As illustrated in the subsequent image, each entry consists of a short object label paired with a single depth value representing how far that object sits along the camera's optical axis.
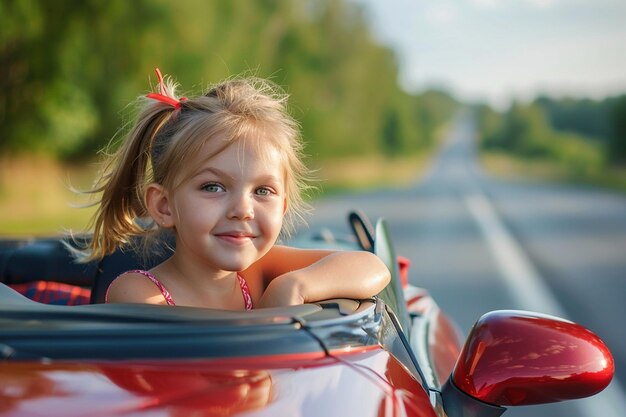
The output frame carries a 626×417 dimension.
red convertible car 1.44
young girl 2.02
